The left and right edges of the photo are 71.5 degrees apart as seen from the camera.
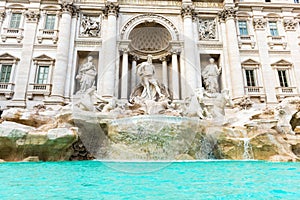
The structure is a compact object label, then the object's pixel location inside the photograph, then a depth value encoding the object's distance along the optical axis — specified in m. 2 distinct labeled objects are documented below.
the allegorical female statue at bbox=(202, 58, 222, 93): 16.10
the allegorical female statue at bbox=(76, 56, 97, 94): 15.31
